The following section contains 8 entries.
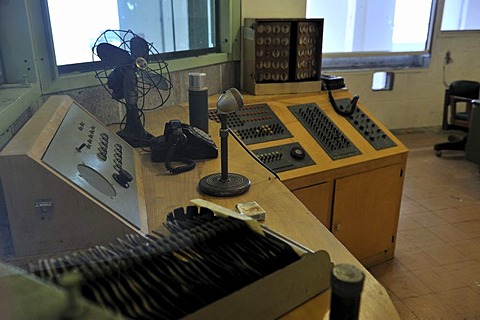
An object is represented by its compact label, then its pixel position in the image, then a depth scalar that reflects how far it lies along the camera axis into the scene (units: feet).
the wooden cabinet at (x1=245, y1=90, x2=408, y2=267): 6.97
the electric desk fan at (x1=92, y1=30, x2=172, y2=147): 5.59
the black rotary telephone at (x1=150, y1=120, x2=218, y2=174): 5.29
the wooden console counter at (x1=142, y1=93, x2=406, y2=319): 3.06
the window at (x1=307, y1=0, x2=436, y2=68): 15.11
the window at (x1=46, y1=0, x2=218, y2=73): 6.11
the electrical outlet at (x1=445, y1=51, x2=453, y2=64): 16.79
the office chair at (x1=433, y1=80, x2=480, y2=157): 14.11
